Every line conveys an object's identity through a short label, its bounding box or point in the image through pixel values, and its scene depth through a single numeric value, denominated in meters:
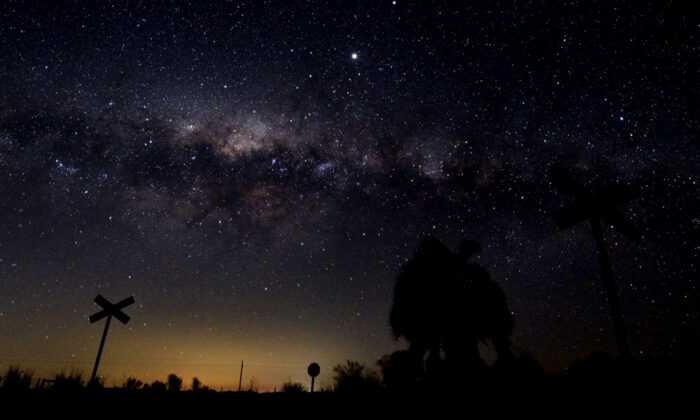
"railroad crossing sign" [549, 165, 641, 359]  7.23
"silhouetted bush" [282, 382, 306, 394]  16.09
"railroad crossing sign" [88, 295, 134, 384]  15.45
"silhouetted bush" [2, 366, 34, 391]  15.63
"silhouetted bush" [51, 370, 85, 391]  15.90
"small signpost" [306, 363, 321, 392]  14.49
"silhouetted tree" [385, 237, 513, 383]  19.48
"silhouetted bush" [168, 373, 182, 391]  34.17
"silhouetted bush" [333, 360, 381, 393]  18.62
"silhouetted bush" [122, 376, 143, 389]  22.00
